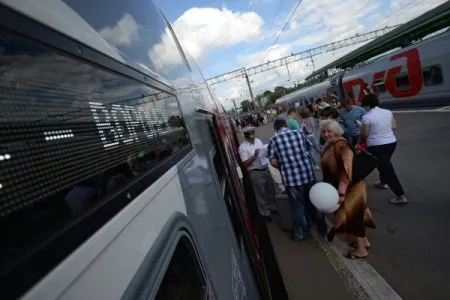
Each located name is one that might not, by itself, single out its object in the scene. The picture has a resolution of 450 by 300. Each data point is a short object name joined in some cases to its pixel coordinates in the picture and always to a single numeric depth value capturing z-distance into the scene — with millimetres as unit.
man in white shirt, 6410
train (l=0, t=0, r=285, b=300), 630
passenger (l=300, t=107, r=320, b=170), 8297
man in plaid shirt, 5109
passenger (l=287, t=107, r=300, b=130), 7504
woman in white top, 5453
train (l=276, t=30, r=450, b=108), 13470
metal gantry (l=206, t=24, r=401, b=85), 41719
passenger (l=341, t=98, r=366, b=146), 7285
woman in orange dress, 4168
